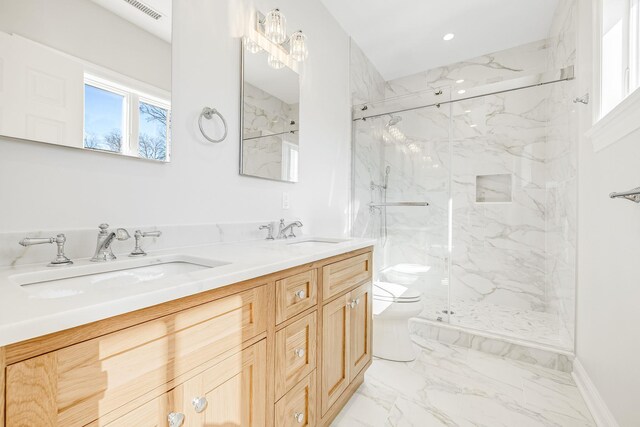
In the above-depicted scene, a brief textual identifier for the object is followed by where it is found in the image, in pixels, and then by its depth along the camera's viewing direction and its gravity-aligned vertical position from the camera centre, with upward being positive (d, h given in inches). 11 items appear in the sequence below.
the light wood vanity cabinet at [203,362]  18.7 -14.4
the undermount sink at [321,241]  69.6 -7.7
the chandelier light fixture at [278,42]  63.6 +41.4
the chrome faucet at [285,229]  69.4 -4.8
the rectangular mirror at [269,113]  61.2 +23.5
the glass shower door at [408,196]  107.7 +6.3
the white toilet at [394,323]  80.4 -33.0
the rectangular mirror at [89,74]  32.3 +17.7
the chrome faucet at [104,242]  36.3 -4.6
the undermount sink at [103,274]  28.0 -8.1
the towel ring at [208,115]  51.9 +17.6
